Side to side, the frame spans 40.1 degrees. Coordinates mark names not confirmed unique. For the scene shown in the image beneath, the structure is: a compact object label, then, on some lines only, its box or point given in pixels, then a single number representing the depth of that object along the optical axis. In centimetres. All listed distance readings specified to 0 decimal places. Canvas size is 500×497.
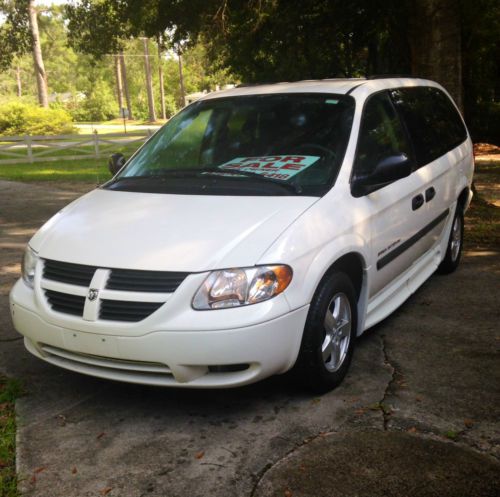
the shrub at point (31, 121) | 3956
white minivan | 343
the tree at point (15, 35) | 2286
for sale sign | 427
